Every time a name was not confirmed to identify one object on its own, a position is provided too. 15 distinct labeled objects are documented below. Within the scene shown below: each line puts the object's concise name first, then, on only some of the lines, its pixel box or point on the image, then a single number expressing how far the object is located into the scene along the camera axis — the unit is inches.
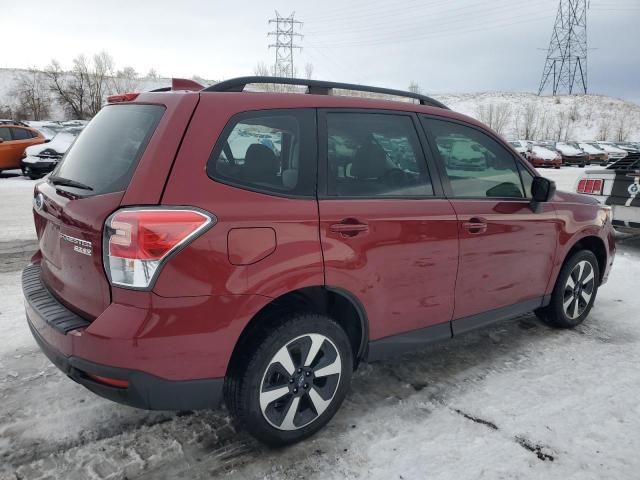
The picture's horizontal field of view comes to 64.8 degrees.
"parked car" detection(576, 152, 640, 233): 274.7
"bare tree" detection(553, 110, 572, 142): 2984.7
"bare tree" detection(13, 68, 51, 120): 2263.8
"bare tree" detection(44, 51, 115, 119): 2230.6
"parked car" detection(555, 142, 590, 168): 1259.2
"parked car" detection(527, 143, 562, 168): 1115.9
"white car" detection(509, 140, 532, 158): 1160.8
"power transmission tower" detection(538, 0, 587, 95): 2512.9
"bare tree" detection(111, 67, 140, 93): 2456.0
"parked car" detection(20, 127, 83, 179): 587.2
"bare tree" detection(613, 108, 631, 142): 2802.9
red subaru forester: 83.0
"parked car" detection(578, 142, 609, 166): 1309.4
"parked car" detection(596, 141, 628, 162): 1376.4
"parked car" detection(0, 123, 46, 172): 608.1
